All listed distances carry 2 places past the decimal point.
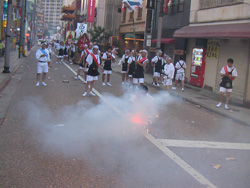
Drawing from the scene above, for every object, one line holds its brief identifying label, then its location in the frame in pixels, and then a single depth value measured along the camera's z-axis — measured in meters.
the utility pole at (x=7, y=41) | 17.25
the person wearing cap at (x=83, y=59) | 15.73
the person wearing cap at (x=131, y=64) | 15.25
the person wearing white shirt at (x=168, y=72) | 14.05
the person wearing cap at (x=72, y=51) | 28.70
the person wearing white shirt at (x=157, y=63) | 17.11
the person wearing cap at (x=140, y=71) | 11.66
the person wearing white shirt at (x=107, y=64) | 16.36
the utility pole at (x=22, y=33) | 32.64
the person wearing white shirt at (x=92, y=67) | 12.03
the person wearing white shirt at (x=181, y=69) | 15.98
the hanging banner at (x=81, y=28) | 30.36
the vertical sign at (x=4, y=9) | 32.82
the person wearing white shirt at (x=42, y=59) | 13.85
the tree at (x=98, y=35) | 37.38
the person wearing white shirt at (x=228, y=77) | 11.38
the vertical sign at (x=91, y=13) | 45.56
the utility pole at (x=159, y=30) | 17.79
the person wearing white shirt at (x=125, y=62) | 16.39
